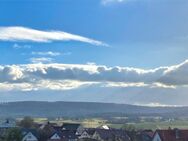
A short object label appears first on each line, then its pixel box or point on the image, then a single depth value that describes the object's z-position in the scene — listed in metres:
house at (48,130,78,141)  126.44
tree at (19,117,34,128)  148.93
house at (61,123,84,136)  145.31
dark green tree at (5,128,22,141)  105.06
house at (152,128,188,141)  107.12
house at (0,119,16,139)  152.94
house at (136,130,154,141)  125.08
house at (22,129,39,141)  124.19
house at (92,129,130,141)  120.01
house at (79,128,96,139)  128.00
